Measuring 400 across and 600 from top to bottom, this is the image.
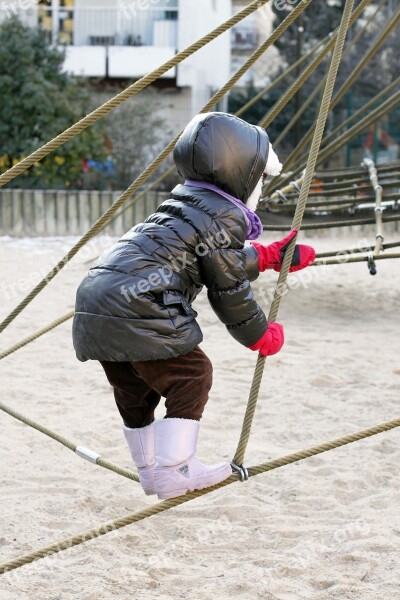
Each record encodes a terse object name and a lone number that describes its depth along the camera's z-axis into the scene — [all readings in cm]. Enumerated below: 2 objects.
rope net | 361
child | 346
